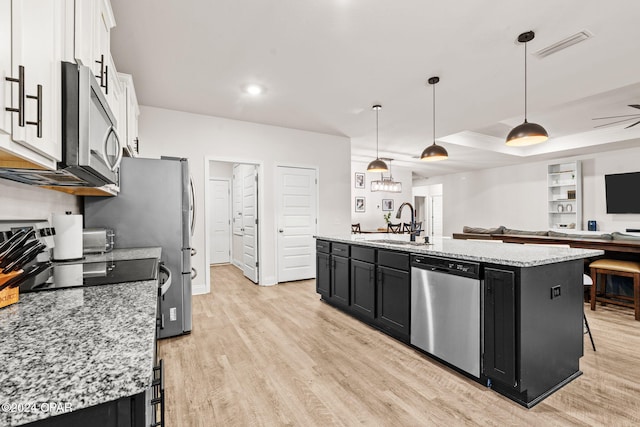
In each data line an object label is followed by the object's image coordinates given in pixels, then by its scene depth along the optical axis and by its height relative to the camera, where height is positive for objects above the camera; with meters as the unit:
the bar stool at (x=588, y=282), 2.58 -0.67
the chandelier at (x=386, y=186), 7.95 +0.72
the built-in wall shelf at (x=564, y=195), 7.46 +0.45
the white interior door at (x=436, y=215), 11.64 -0.06
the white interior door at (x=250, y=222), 5.14 -0.13
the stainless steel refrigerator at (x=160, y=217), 2.68 -0.02
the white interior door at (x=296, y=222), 5.20 -0.13
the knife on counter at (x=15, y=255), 0.97 -0.13
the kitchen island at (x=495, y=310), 1.87 -0.67
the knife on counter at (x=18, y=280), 0.97 -0.21
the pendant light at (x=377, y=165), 4.35 +0.69
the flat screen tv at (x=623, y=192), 6.60 +0.45
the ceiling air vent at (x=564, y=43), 2.57 +1.49
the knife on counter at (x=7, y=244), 0.99 -0.10
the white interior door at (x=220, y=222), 7.01 -0.17
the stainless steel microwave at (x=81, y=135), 1.05 +0.30
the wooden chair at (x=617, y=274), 3.24 -0.68
